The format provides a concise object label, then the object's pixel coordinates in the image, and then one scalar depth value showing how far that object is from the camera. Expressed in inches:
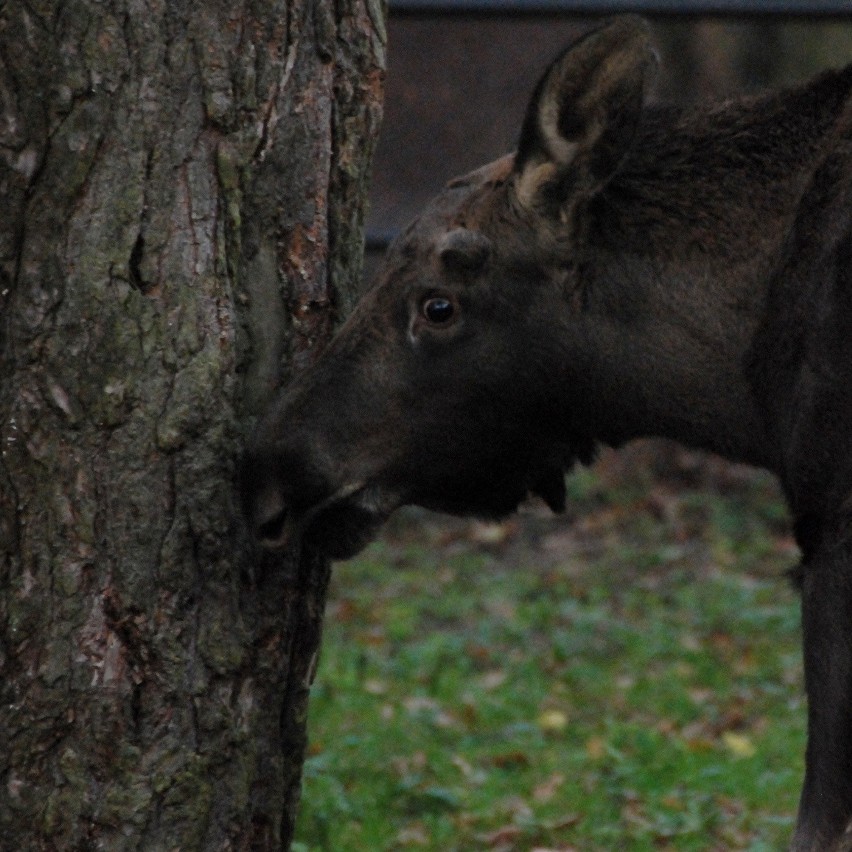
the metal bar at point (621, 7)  635.5
